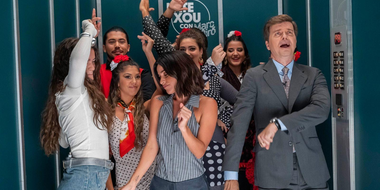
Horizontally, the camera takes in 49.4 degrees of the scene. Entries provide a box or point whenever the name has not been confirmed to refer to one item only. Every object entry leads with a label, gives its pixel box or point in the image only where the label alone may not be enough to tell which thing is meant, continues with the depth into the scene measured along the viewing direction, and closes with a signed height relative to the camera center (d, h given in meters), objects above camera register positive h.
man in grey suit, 2.64 -0.27
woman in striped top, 2.68 -0.33
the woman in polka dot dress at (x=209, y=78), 3.20 -0.01
